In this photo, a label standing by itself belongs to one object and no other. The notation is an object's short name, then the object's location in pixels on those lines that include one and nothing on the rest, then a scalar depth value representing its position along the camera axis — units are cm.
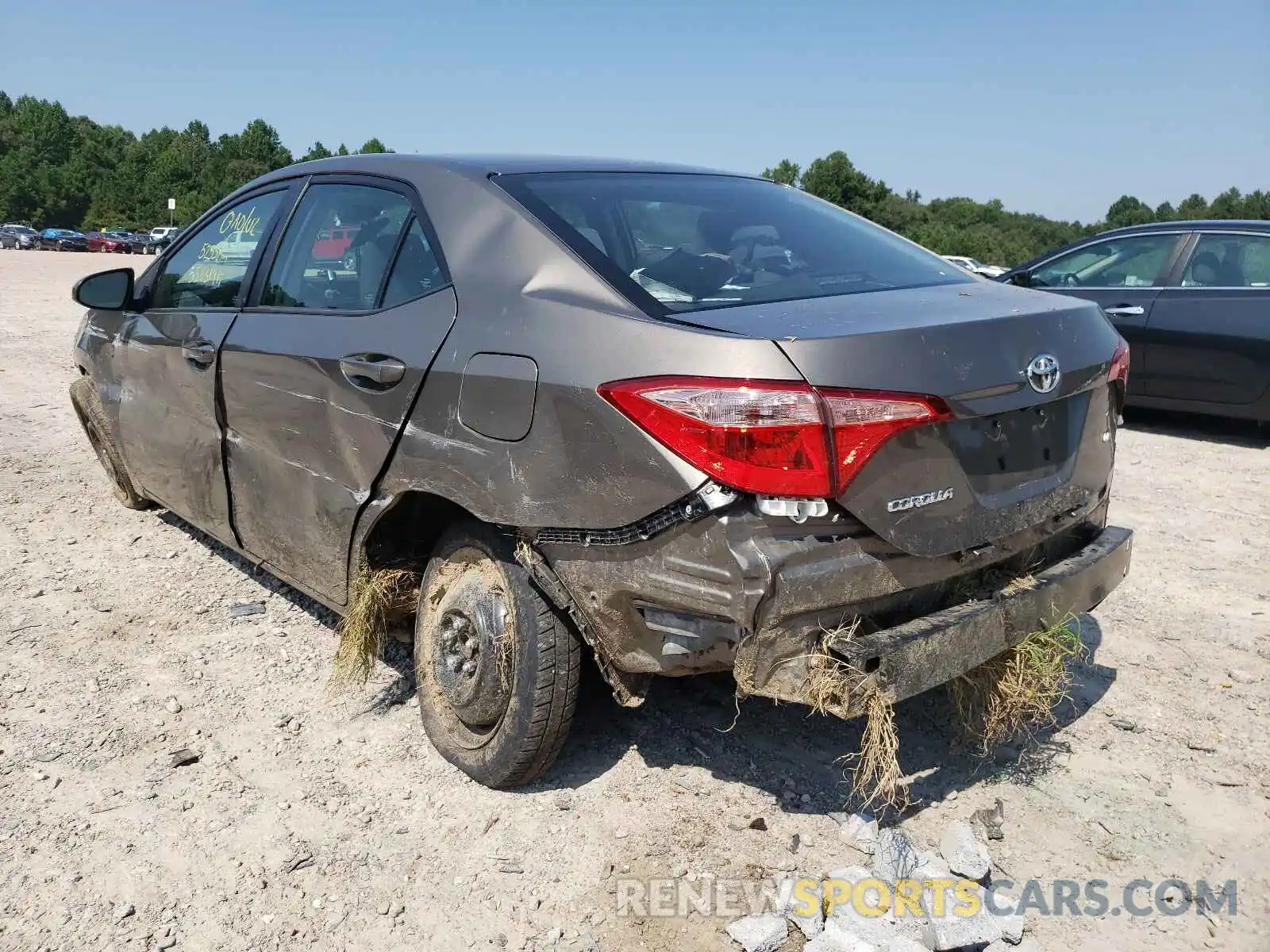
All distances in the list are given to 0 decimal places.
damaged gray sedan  220
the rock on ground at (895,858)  249
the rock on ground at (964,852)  248
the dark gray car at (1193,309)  705
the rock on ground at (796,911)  231
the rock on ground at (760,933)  227
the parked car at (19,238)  5231
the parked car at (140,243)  5441
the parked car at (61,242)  5400
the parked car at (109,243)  5466
